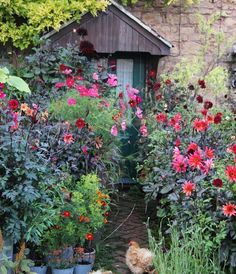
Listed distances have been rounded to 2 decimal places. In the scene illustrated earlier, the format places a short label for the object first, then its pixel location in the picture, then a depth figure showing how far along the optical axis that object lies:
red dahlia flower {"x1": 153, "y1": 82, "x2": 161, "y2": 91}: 7.34
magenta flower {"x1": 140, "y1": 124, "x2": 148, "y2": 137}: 6.63
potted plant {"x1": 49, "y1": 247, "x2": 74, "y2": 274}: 4.42
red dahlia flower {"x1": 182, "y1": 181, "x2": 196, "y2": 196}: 4.40
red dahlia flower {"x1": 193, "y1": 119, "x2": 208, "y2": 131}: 5.05
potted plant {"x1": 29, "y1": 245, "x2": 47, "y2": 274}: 4.43
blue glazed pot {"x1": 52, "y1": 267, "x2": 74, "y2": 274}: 4.42
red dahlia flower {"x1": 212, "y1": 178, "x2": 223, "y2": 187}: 4.11
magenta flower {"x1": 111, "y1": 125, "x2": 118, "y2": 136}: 5.47
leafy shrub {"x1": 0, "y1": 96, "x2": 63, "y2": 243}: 3.89
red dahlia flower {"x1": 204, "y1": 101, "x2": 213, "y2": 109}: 5.62
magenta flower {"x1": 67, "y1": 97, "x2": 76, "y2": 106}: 5.40
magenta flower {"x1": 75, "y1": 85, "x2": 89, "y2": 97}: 5.50
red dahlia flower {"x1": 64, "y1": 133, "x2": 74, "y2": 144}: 4.88
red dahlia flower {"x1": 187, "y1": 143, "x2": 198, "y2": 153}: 4.57
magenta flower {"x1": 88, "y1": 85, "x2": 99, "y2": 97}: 5.54
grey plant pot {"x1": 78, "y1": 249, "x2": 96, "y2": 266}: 4.71
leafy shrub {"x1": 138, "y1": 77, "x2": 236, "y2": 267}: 4.25
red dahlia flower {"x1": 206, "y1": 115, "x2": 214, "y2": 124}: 5.26
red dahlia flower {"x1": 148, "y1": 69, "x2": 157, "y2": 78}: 7.76
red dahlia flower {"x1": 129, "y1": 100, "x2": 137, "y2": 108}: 6.27
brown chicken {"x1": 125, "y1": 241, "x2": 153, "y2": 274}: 4.57
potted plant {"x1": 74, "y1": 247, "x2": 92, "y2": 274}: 4.57
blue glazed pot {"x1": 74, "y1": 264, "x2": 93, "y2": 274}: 4.57
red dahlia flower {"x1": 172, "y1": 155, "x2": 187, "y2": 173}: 4.63
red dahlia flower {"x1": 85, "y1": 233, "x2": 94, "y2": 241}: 4.68
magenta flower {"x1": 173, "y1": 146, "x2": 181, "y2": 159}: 4.73
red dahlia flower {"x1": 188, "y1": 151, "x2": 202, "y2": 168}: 4.46
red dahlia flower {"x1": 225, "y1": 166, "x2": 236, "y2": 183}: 4.07
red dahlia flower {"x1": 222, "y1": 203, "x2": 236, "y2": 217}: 4.01
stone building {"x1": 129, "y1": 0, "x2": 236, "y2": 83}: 8.62
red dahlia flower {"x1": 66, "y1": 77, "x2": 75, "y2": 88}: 6.04
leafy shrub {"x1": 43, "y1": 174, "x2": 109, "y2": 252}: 4.50
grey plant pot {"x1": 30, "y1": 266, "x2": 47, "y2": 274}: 4.40
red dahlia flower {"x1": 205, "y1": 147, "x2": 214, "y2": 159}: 4.63
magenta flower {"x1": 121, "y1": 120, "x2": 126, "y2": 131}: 5.78
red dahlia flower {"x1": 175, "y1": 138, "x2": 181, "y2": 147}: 5.28
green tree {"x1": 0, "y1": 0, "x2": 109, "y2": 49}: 7.67
